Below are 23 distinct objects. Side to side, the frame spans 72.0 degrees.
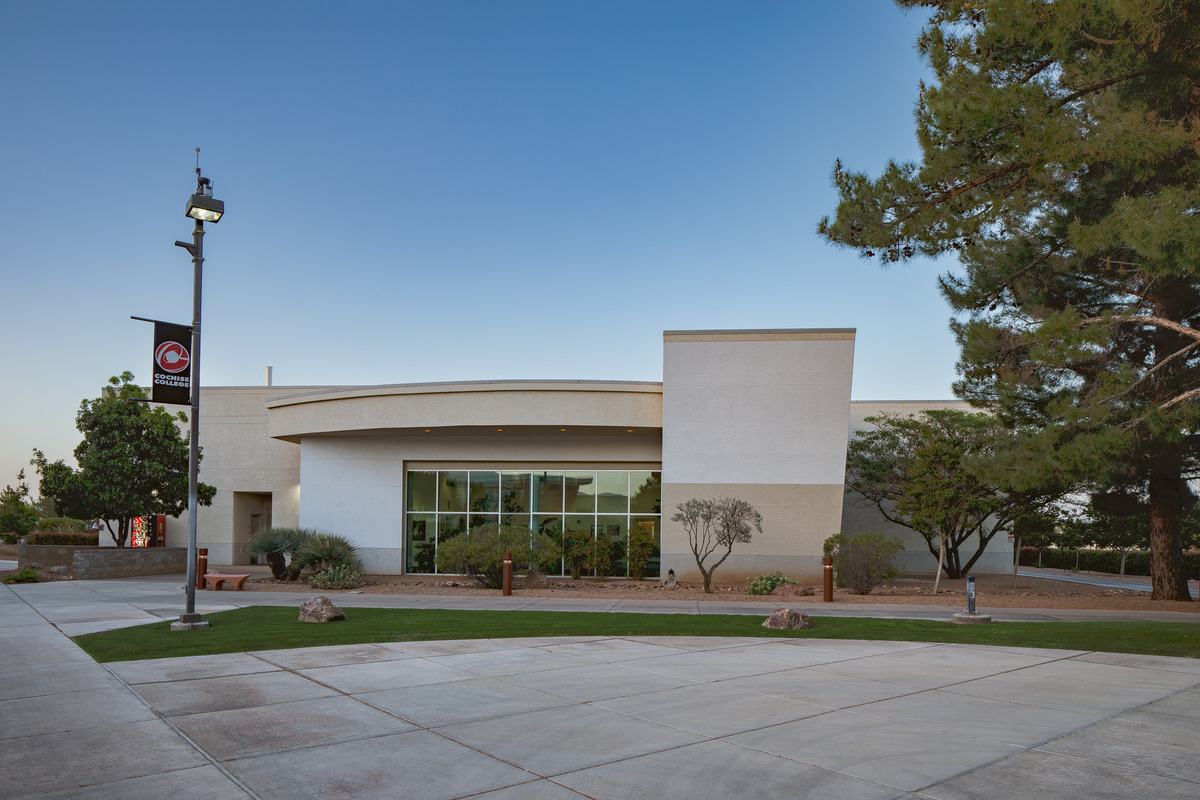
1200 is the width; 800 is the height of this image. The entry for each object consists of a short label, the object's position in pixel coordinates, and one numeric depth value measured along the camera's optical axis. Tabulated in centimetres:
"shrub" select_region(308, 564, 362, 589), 2284
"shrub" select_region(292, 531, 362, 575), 2464
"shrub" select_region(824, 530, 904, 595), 2122
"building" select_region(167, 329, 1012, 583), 2319
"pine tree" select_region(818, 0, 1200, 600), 1139
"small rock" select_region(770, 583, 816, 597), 2062
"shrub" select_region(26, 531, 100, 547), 2647
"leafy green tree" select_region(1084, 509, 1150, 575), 3309
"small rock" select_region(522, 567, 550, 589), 2348
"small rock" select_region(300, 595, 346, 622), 1384
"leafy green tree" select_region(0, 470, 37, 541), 3738
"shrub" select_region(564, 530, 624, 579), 2588
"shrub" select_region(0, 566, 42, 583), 2225
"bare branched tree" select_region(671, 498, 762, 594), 2136
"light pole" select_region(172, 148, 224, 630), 1260
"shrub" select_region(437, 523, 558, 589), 2175
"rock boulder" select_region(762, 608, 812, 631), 1366
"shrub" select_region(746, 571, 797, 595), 2122
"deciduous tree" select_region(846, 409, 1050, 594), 2100
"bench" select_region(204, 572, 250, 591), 2108
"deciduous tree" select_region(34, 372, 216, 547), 2625
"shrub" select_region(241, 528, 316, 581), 2484
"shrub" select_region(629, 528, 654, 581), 2534
